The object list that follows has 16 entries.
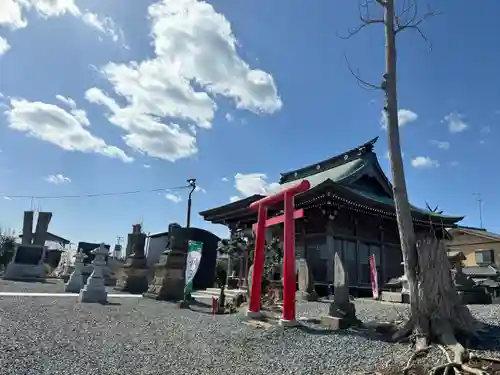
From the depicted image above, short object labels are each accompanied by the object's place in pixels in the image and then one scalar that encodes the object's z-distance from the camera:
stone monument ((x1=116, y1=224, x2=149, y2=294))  17.42
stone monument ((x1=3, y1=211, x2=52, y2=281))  23.02
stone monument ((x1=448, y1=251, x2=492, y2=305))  11.80
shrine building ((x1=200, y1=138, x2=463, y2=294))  15.11
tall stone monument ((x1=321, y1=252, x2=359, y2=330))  6.85
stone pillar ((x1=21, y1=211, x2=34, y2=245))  27.41
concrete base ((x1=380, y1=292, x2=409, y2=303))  11.18
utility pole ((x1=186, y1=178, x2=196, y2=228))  28.56
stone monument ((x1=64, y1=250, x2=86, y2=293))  16.04
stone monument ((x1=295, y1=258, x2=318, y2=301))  12.20
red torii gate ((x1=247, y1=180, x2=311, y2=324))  7.24
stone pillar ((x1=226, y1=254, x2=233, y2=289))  19.38
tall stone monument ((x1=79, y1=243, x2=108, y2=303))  11.90
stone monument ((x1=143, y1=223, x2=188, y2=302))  13.53
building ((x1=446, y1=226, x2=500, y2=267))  28.40
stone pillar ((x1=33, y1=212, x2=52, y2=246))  27.34
